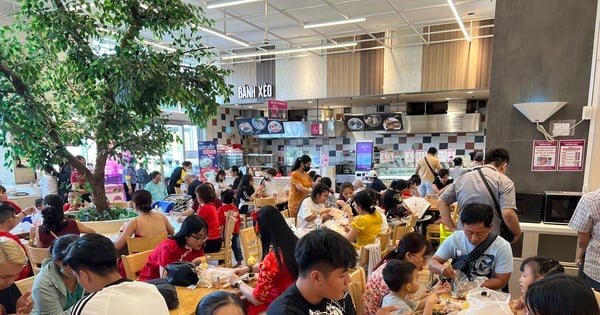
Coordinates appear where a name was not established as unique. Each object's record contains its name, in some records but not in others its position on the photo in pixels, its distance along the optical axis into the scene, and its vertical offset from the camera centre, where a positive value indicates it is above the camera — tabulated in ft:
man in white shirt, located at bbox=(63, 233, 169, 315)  4.02 -2.09
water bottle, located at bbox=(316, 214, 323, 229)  13.56 -3.77
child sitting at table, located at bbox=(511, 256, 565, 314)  5.80 -2.52
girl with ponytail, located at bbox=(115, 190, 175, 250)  10.70 -3.12
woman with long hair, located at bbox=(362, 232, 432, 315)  6.55 -2.90
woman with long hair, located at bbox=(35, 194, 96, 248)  9.56 -2.80
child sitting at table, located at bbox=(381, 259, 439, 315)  6.01 -2.85
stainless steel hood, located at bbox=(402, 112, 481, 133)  28.35 +0.43
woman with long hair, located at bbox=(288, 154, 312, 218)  17.35 -2.90
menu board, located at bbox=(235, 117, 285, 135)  33.94 +0.25
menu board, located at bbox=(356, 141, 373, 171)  33.68 -2.76
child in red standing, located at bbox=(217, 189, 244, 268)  13.94 -3.76
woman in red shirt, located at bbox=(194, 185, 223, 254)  12.83 -3.34
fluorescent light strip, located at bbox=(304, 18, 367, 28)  19.92 +6.44
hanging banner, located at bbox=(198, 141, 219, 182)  31.89 -2.65
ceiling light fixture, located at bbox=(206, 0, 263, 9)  18.27 +6.92
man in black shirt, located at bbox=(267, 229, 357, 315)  3.81 -1.72
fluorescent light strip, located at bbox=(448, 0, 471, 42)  18.56 +6.81
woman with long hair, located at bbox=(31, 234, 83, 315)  5.90 -2.81
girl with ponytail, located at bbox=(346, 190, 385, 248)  11.21 -3.19
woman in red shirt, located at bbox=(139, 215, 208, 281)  8.41 -3.03
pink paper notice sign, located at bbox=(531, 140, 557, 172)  11.37 -0.99
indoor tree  10.25 +1.68
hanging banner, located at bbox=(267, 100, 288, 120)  28.58 +1.66
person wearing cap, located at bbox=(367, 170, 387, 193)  21.48 -3.77
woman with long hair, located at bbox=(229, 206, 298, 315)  6.47 -2.62
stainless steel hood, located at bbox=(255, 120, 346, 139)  34.27 -0.08
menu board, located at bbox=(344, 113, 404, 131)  29.48 +0.56
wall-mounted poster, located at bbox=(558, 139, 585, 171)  11.03 -0.91
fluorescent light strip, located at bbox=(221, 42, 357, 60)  23.53 +5.88
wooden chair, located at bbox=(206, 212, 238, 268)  13.06 -4.74
